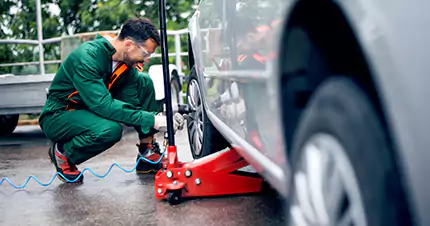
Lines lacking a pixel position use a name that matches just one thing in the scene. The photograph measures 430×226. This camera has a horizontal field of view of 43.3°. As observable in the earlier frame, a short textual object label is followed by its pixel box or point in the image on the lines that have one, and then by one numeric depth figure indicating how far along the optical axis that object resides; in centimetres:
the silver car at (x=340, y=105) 77
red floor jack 260
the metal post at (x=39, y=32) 760
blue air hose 321
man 313
